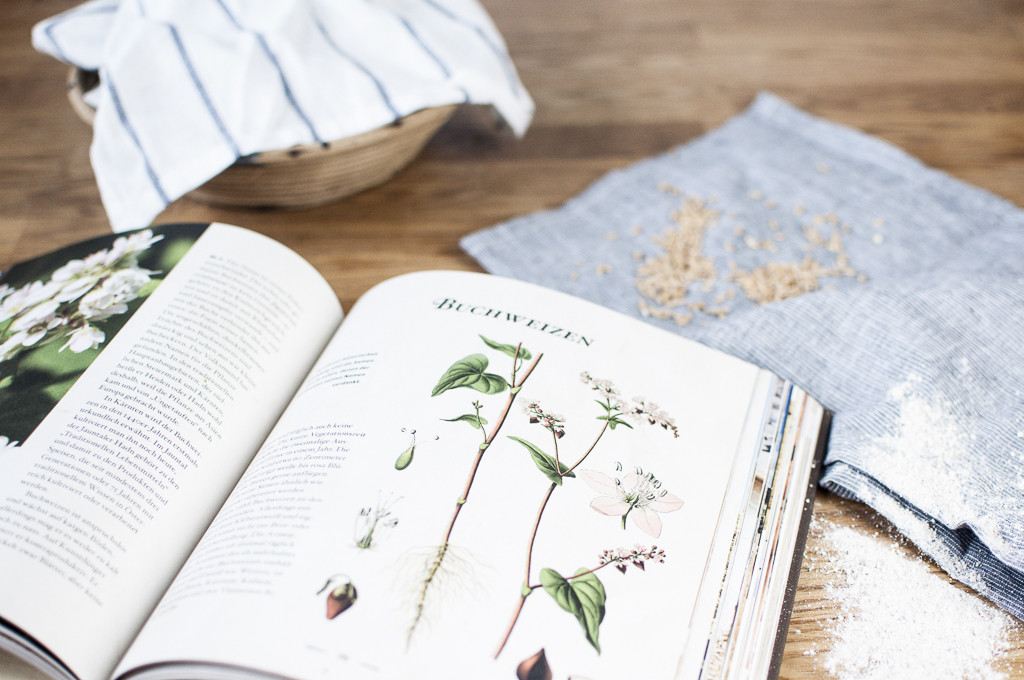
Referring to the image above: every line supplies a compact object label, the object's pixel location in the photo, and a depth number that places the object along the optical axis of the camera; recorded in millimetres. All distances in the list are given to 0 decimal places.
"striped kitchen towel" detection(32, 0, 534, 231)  497
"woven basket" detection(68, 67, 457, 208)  512
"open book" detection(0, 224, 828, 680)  286
